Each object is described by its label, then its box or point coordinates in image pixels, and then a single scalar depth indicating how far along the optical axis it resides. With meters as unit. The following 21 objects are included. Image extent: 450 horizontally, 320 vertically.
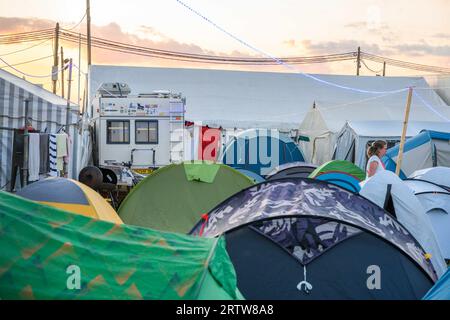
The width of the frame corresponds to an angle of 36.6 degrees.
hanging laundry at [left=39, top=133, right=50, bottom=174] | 12.27
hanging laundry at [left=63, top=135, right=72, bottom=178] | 13.74
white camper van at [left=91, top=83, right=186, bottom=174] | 20.91
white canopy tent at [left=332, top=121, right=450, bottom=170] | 20.75
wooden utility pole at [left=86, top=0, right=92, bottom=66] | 33.28
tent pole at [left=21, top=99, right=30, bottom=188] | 11.28
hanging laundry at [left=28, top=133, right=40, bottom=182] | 11.59
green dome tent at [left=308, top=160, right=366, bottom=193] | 12.22
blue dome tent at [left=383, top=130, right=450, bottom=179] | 17.42
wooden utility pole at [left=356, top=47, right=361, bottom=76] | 52.91
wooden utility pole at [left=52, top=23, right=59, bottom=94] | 38.41
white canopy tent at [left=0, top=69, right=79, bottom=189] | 11.59
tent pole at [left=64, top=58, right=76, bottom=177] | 14.01
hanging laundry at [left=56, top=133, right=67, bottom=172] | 13.01
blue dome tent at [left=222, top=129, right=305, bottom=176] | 22.22
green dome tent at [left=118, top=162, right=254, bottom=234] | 9.91
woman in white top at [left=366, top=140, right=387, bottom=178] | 9.21
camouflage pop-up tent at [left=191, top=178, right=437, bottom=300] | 5.79
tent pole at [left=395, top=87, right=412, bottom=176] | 12.85
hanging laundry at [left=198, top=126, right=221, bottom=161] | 24.81
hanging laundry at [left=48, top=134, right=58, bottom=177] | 12.62
